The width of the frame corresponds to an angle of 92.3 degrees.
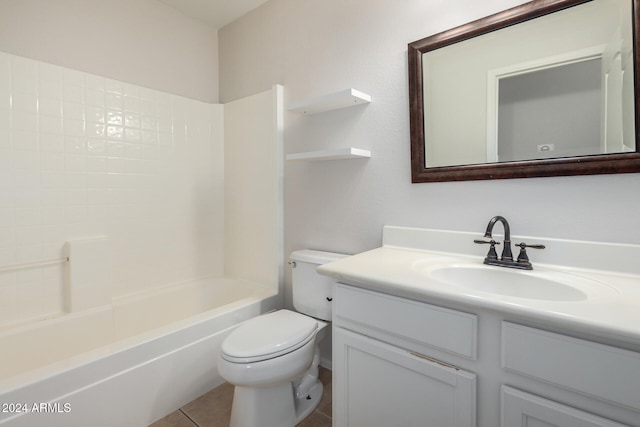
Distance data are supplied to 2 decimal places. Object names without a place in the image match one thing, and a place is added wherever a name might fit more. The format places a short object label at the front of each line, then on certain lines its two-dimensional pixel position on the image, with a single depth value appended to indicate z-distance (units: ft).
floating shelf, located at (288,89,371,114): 5.06
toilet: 4.13
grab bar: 5.24
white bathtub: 3.81
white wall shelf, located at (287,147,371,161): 5.11
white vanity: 2.26
